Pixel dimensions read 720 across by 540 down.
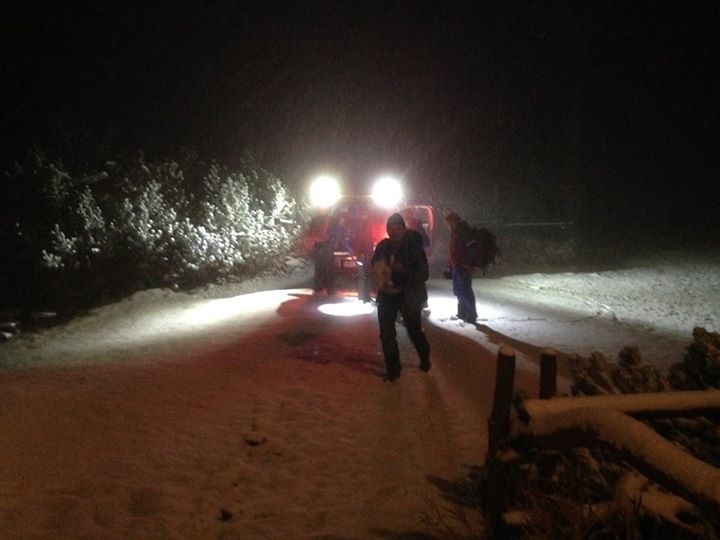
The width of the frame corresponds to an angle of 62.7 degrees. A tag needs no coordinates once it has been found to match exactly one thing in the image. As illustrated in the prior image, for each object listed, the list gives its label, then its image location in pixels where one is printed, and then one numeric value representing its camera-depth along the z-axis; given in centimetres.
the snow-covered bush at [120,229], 1285
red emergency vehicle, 1176
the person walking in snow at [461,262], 941
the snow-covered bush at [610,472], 288
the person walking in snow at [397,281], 662
